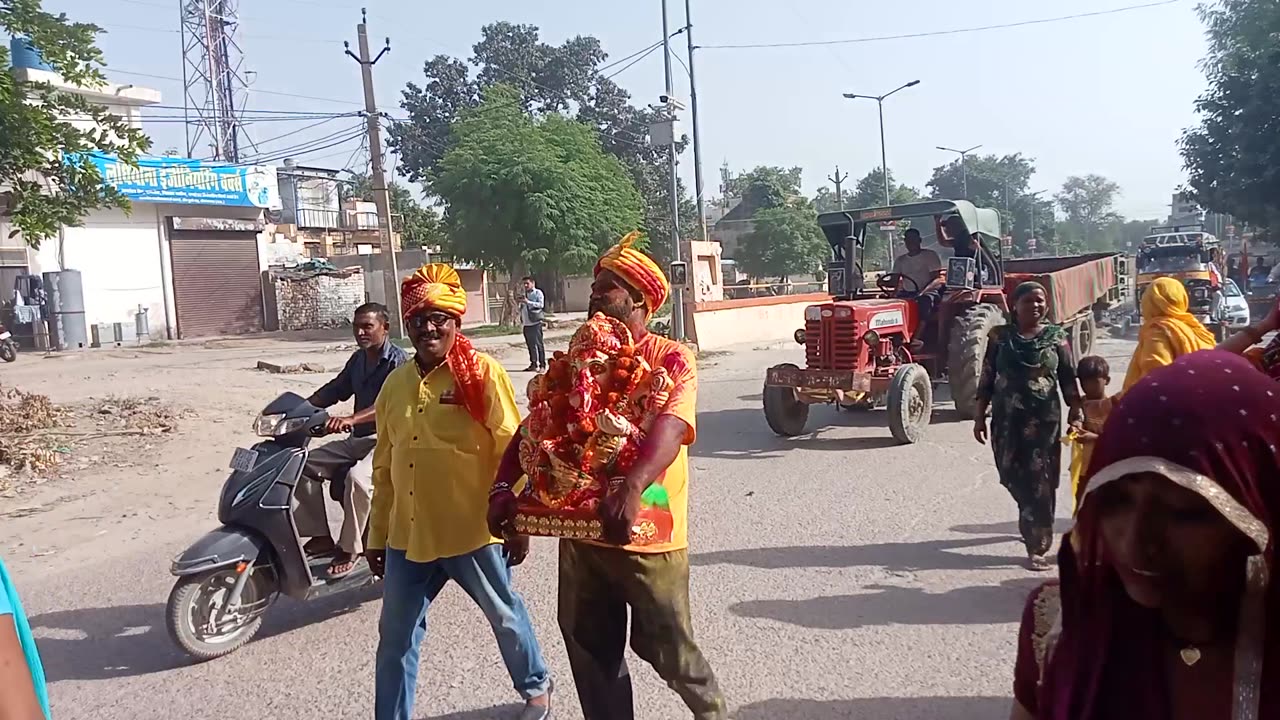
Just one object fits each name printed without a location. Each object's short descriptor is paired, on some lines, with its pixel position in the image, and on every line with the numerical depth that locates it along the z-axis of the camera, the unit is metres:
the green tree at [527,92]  48.44
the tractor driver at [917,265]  10.57
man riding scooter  4.80
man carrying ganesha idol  2.73
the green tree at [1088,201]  91.88
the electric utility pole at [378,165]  19.83
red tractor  9.05
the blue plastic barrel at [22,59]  21.28
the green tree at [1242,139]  25.70
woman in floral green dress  5.02
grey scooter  4.37
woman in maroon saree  1.25
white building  24.33
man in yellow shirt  3.33
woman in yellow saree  4.62
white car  18.06
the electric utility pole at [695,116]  19.54
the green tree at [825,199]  74.38
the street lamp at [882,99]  32.61
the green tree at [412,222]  33.85
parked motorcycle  18.91
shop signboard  24.77
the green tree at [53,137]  9.47
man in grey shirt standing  16.03
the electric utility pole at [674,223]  18.61
